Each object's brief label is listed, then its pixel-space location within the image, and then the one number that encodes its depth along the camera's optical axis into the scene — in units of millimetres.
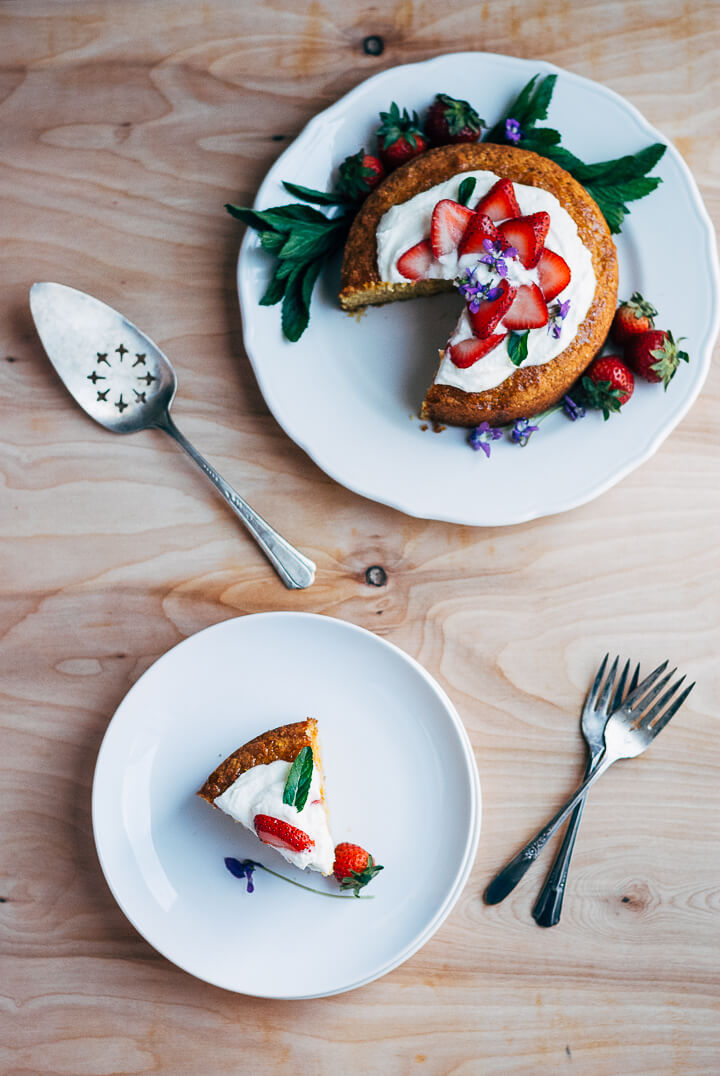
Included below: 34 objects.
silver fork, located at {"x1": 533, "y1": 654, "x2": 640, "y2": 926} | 1052
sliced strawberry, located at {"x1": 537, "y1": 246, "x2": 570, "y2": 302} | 1000
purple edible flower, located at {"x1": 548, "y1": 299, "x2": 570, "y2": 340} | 1006
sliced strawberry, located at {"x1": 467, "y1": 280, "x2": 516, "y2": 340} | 998
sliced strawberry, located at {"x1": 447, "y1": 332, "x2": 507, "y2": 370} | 1010
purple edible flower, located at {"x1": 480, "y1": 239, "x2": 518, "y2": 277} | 999
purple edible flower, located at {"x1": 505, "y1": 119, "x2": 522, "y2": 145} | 1042
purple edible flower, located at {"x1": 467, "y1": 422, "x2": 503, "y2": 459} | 1048
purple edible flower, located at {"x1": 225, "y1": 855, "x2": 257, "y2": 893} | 1042
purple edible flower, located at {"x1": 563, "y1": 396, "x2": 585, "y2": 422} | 1048
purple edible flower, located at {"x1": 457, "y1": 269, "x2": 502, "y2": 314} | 1002
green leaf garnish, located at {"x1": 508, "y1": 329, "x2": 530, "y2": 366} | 1007
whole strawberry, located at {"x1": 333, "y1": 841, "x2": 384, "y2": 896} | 1028
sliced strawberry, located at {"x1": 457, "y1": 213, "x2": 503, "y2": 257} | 1000
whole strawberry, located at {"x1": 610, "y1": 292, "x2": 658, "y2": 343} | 1040
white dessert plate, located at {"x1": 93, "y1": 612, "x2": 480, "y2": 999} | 1037
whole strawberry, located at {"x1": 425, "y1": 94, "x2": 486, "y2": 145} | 1043
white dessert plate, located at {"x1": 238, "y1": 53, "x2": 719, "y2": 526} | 1047
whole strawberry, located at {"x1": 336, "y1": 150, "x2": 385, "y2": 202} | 1047
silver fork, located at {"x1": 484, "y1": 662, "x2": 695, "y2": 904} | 1052
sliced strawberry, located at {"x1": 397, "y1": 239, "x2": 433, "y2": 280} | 1017
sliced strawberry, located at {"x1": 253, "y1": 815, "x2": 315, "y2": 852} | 1005
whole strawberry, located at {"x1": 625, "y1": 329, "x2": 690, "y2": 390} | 1030
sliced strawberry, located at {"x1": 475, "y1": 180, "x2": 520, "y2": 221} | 1004
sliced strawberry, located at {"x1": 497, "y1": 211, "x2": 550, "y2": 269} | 996
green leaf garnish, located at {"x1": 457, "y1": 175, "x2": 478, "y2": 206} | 1007
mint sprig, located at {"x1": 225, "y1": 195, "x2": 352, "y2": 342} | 1048
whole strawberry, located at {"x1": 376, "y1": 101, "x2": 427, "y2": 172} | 1048
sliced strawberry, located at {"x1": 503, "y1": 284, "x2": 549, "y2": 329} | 1001
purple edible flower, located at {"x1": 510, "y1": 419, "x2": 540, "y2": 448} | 1044
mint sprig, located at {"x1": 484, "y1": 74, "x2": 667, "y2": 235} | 1045
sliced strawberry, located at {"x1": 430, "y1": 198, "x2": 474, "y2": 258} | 1007
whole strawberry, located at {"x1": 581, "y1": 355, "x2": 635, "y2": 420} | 1034
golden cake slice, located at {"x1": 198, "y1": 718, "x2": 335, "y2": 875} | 1009
